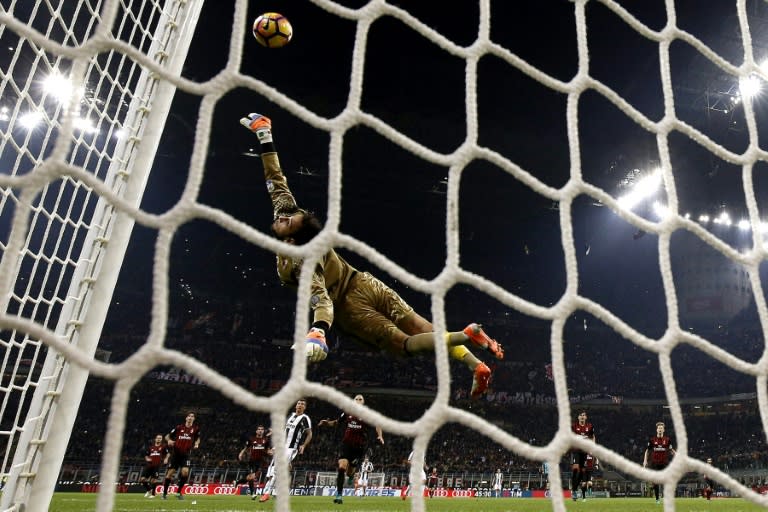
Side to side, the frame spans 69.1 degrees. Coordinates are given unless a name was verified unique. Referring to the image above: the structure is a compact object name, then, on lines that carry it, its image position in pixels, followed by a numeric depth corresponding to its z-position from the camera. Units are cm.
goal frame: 156
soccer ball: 314
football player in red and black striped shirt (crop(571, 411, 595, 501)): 684
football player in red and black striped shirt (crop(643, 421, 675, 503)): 742
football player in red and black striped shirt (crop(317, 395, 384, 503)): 683
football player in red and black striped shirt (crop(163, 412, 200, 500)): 710
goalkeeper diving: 290
